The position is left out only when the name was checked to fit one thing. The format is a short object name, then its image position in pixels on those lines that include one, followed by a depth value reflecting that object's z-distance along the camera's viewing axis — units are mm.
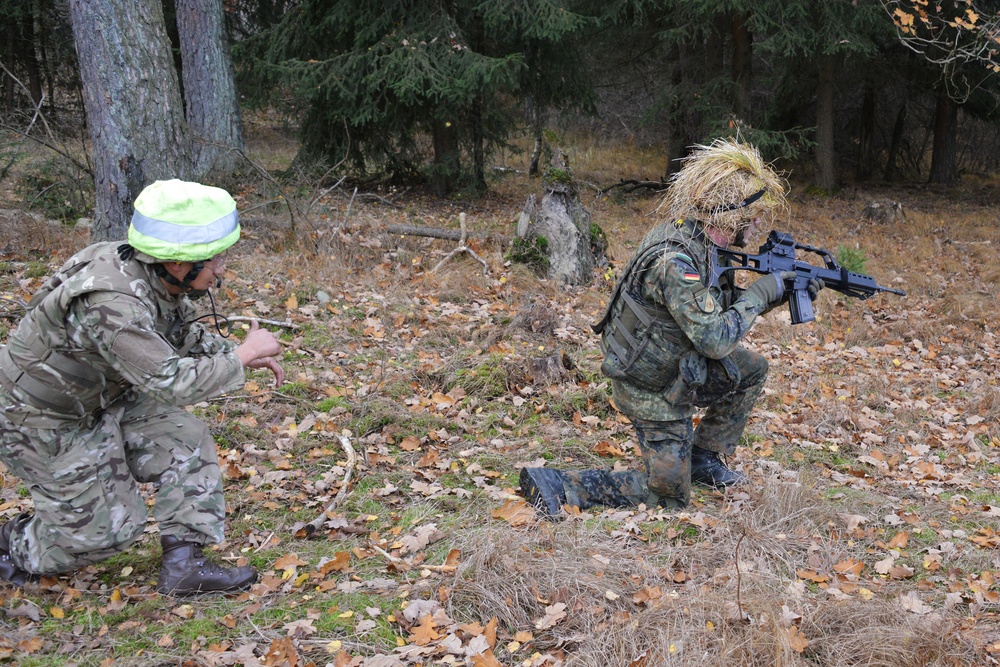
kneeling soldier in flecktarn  4000
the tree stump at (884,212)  13531
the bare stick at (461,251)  8777
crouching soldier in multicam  3105
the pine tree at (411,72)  11422
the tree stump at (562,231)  8711
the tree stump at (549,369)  6191
